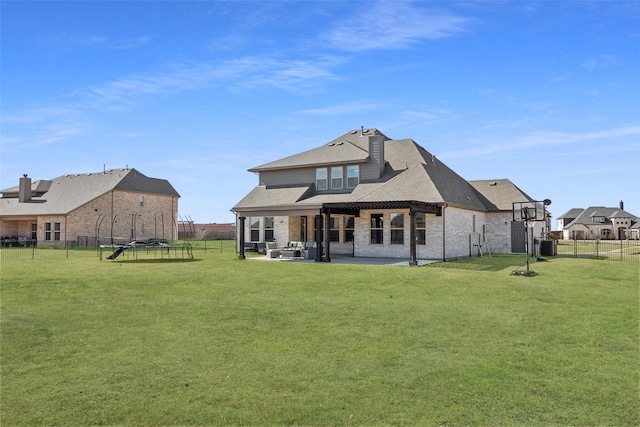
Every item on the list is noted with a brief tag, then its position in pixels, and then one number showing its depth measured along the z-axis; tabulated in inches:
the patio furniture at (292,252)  989.8
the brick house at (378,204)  938.1
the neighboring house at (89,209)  1708.9
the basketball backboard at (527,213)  756.3
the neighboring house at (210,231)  2410.2
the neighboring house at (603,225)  2953.0
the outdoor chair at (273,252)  1006.4
